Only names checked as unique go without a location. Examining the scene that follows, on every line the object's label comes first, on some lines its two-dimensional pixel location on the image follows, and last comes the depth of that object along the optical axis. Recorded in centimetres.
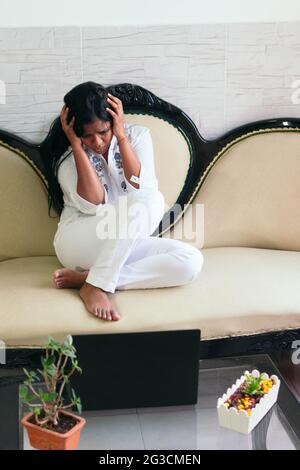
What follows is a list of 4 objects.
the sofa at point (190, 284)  211
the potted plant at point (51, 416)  170
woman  229
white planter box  180
